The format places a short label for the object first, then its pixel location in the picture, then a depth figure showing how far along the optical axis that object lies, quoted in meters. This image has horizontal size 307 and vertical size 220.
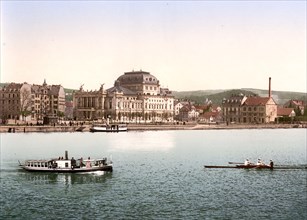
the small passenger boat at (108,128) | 179.34
